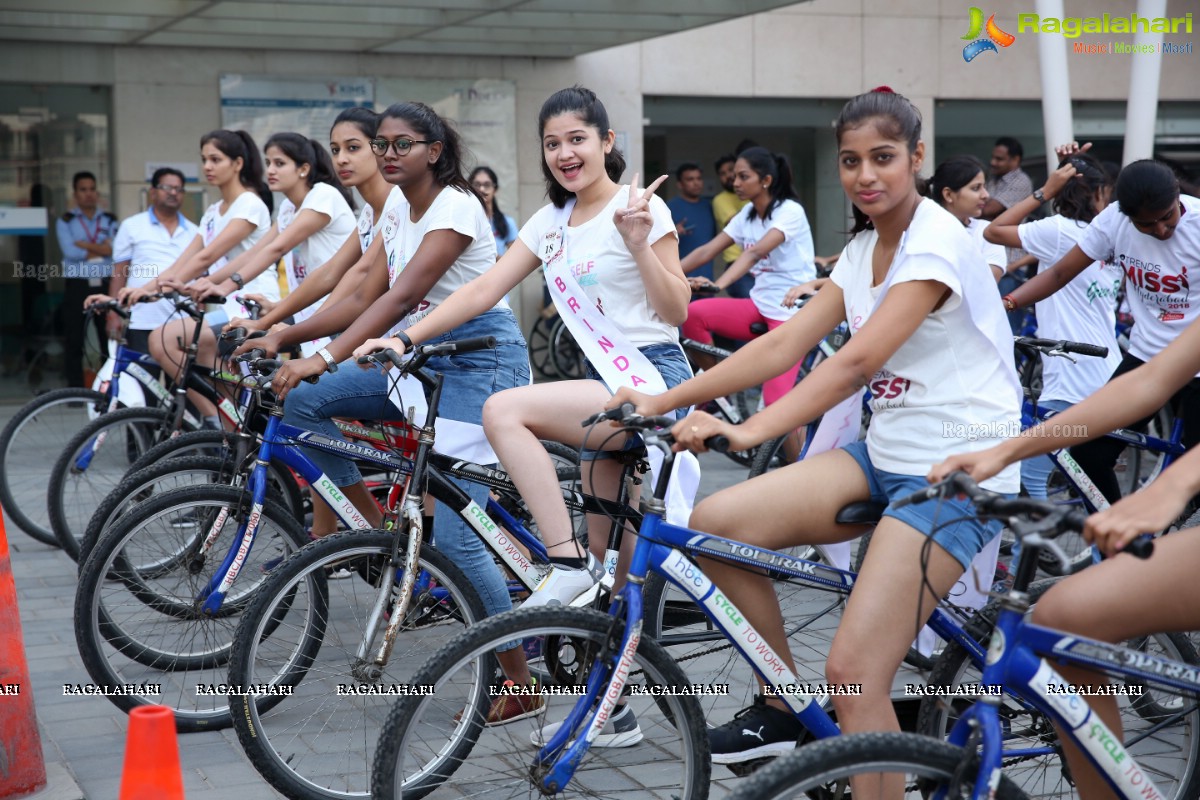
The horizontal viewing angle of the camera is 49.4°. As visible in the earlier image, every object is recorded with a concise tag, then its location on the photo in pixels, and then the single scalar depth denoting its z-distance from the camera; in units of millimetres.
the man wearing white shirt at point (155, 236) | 8812
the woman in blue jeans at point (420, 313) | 4121
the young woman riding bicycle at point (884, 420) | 2834
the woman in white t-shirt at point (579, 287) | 3738
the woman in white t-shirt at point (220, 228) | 6438
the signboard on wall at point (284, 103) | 12812
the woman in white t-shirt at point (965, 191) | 6555
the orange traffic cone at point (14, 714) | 3502
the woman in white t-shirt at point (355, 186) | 5137
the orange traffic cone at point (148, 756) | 2605
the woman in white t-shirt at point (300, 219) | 6129
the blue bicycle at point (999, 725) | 2258
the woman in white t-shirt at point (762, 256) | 7887
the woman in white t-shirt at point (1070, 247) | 6039
